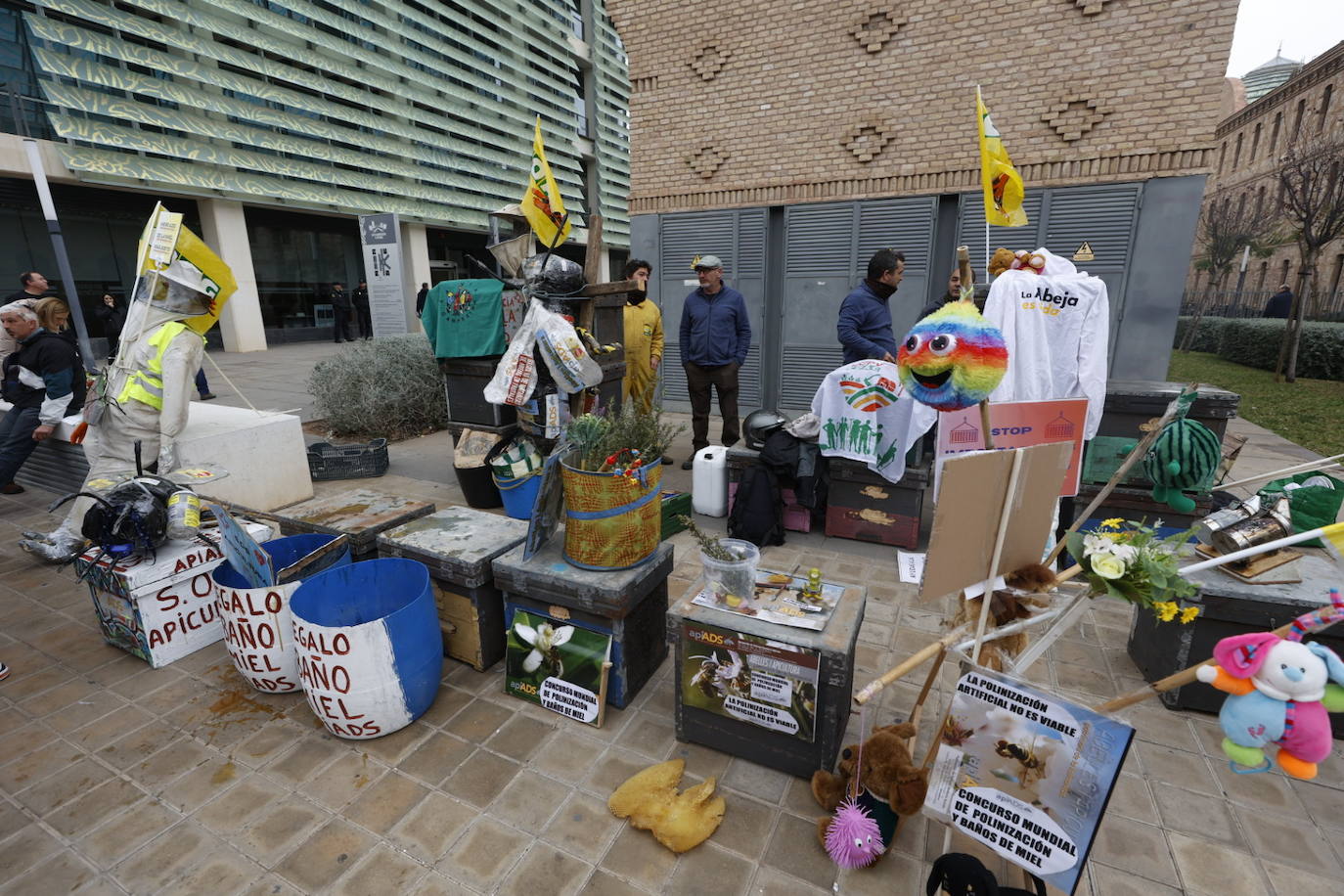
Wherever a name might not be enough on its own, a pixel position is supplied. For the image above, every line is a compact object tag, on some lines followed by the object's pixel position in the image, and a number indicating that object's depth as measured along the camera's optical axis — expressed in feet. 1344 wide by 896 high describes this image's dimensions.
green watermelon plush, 7.09
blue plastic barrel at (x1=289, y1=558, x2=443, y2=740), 7.79
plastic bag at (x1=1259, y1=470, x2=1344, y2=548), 9.18
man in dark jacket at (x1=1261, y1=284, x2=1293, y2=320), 49.44
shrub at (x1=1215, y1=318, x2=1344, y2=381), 38.88
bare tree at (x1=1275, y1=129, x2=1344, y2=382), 36.63
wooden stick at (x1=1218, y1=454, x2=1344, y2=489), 5.94
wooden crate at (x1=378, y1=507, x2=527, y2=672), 9.41
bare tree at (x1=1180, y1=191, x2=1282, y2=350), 58.59
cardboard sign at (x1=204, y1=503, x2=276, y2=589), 8.20
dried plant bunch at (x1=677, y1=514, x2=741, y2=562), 7.98
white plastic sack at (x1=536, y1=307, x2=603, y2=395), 13.04
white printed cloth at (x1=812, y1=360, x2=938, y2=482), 13.56
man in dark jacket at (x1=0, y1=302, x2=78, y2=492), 15.72
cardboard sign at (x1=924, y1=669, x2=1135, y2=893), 5.09
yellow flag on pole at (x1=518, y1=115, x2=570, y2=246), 12.98
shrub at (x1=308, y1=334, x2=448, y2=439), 24.53
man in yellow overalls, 19.43
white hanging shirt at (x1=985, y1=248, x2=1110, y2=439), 12.17
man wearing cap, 18.74
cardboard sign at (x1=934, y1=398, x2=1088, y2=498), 11.95
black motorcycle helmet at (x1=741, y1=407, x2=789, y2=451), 15.05
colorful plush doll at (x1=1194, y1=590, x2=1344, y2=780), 3.92
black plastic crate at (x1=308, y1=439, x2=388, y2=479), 19.77
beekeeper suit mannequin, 11.73
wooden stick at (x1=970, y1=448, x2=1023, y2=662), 5.57
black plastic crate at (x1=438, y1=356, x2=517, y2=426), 15.89
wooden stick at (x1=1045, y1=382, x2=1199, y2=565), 6.04
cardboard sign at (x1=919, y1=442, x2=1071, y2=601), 5.47
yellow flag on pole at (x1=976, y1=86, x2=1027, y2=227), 11.56
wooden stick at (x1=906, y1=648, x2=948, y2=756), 6.41
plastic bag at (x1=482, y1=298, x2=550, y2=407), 13.41
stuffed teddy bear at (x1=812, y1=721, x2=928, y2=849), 6.18
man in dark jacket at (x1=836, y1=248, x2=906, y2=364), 15.26
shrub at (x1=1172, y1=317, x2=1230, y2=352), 56.39
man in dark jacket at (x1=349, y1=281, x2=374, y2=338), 58.08
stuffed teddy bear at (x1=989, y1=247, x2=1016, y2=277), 13.50
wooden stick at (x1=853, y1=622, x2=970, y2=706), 5.42
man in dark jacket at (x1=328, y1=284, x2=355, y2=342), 57.26
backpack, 14.58
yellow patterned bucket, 8.41
